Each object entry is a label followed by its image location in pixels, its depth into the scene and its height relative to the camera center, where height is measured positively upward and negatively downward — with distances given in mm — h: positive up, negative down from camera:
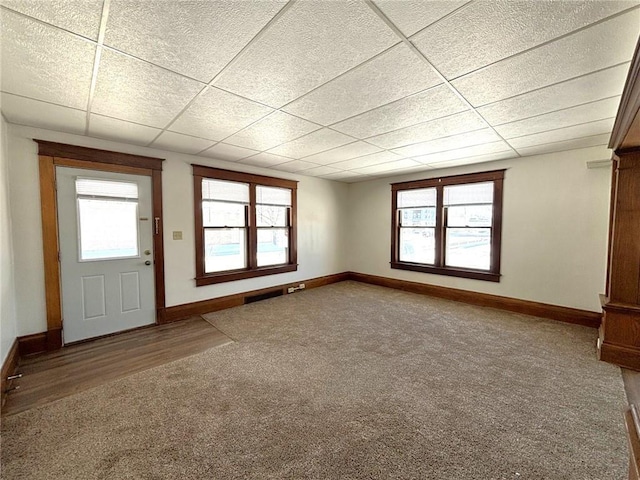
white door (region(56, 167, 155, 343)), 3264 -339
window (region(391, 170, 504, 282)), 4645 +13
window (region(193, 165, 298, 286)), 4410 +7
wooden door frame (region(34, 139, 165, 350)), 3102 +220
